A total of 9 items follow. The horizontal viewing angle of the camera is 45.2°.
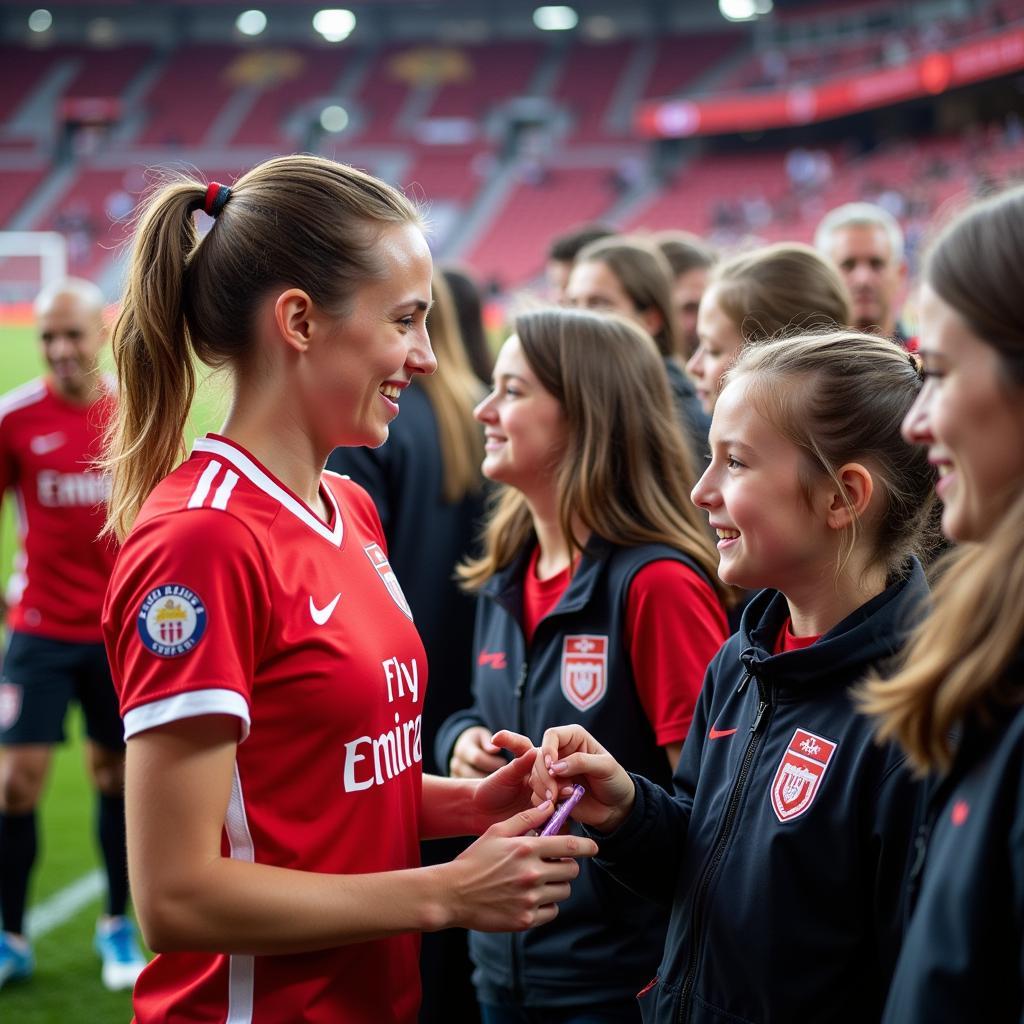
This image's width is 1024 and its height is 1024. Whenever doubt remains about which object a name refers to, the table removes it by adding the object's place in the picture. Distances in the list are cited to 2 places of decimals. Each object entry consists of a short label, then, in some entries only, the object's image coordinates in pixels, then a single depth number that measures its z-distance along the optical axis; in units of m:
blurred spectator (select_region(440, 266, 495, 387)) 4.32
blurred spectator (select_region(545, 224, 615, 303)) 5.12
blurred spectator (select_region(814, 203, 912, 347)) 4.68
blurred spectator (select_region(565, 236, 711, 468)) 4.13
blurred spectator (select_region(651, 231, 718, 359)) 5.00
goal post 28.19
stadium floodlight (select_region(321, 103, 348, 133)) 37.53
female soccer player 1.57
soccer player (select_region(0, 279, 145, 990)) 4.38
